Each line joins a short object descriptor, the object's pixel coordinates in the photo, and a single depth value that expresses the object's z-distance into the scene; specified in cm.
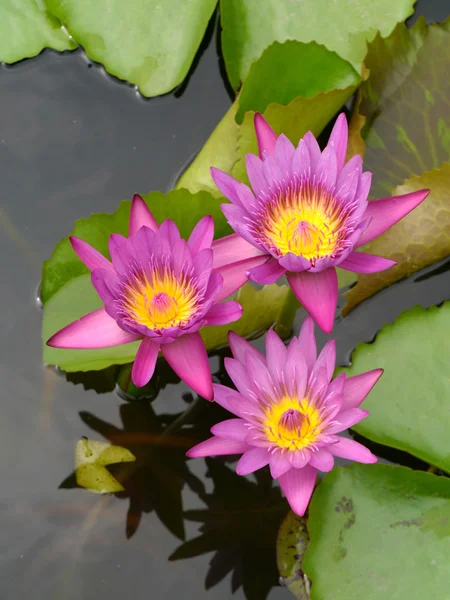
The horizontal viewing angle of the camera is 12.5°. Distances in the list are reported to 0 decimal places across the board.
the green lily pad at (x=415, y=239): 143
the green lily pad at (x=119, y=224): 143
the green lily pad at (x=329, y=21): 152
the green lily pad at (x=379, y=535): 135
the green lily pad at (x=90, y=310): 140
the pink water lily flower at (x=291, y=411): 131
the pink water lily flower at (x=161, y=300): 131
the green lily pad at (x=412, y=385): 139
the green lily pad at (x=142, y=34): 153
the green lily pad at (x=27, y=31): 155
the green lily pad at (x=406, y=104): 148
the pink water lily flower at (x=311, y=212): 132
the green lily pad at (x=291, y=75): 147
